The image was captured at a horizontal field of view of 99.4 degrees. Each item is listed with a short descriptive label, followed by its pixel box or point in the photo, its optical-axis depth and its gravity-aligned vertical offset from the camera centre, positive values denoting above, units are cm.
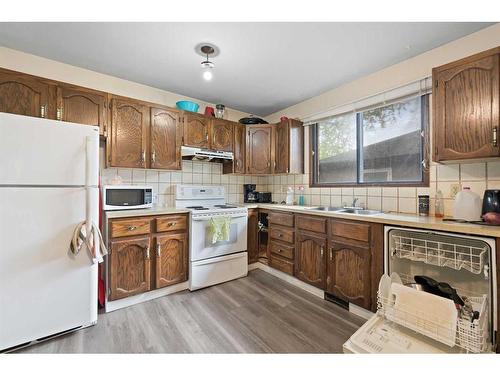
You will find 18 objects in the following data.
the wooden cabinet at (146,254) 194 -66
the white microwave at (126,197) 205 -10
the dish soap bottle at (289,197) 305 -15
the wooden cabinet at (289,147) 293 +56
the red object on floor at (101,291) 195 -96
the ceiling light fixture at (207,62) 184 +119
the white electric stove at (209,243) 234 -66
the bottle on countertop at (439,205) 180 -16
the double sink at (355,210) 215 -26
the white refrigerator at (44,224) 137 -25
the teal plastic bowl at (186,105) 266 +103
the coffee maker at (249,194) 341 -12
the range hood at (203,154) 260 +43
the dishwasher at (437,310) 105 -69
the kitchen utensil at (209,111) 286 +103
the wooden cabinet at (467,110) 137 +53
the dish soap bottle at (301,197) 301 -15
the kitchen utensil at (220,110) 297 +108
